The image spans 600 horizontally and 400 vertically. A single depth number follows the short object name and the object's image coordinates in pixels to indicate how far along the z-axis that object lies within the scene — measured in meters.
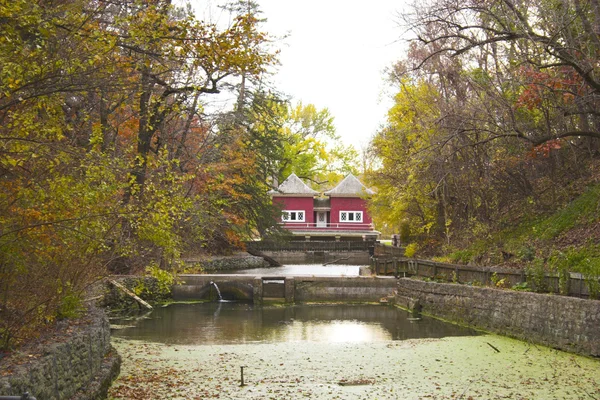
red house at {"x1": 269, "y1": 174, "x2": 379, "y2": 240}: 57.66
